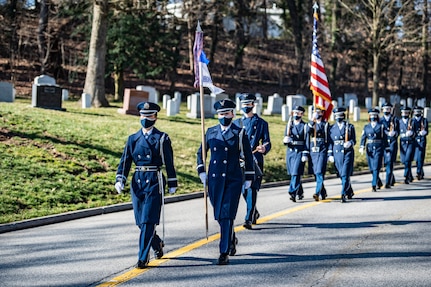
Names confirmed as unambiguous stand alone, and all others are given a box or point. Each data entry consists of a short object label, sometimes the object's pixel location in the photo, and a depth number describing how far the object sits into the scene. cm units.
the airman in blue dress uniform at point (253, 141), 1123
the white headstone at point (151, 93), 3221
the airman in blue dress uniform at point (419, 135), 1950
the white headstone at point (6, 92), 2756
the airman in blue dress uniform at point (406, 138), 1920
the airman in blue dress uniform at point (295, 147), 1454
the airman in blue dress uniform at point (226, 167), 884
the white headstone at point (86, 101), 2877
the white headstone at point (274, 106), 3497
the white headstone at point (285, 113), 3288
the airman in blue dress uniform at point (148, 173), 842
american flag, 1734
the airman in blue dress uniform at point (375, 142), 1692
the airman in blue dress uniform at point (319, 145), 1496
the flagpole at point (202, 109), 911
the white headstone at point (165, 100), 3466
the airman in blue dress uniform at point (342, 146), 1504
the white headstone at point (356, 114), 3725
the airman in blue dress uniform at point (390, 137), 1767
